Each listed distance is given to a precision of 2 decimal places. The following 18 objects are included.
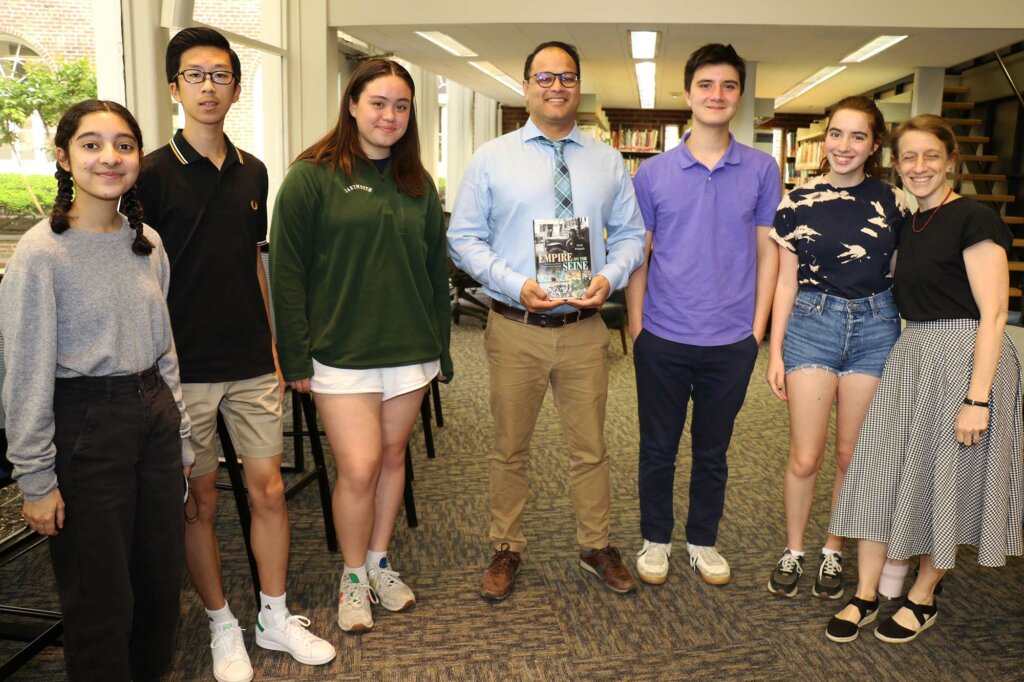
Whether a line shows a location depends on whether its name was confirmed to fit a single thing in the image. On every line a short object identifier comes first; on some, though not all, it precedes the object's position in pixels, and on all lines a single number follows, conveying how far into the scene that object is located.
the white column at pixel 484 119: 13.16
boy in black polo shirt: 1.87
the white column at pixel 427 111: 10.44
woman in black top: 2.12
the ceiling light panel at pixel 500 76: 9.58
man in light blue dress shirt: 2.32
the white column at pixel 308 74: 6.77
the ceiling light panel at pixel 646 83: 9.42
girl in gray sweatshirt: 1.51
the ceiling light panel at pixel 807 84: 9.53
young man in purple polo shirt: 2.44
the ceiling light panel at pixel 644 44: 7.47
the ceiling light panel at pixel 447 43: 7.60
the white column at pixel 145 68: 4.18
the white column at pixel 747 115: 8.83
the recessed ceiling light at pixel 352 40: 8.04
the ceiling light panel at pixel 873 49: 7.38
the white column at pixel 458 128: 12.46
